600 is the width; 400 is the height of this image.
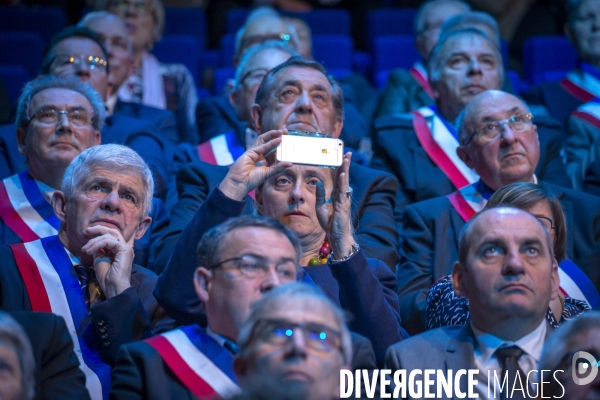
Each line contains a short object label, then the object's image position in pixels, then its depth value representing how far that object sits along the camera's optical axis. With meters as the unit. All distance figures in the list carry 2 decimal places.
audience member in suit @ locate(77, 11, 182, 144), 8.79
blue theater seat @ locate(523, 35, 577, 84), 11.02
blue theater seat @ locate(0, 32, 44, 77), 10.50
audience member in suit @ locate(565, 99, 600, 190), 8.40
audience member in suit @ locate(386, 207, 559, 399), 4.41
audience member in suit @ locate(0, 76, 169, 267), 6.39
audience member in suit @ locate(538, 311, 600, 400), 3.84
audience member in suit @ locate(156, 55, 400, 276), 6.34
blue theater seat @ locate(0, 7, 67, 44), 11.01
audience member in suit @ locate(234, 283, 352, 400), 3.61
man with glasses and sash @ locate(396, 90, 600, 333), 6.43
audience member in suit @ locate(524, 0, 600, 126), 9.62
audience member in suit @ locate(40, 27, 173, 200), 7.64
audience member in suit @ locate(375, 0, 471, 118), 9.38
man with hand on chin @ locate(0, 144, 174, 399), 4.89
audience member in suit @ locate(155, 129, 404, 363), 4.83
